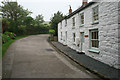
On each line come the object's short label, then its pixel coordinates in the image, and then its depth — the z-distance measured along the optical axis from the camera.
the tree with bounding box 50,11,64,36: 27.77
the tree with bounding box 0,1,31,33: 33.31
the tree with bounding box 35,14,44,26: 52.46
